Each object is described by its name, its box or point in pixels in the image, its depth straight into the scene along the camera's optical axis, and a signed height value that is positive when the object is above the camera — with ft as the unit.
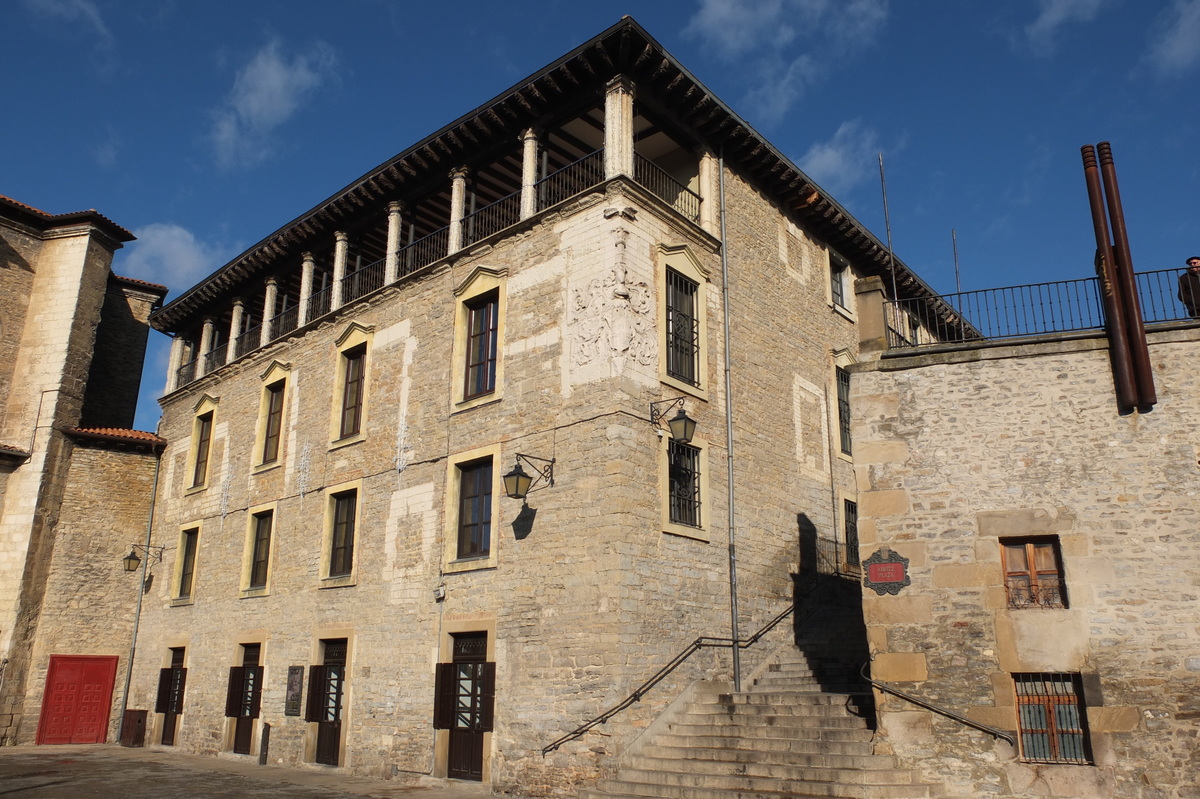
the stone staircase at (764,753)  31.99 -2.39
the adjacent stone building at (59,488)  67.00 +14.07
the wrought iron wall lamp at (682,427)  40.42 +10.81
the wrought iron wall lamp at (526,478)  41.34 +8.92
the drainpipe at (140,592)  69.56 +6.53
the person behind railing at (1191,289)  34.24 +14.31
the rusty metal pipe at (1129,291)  32.12 +13.64
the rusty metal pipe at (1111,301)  32.53 +13.39
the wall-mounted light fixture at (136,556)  69.97 +9.14
